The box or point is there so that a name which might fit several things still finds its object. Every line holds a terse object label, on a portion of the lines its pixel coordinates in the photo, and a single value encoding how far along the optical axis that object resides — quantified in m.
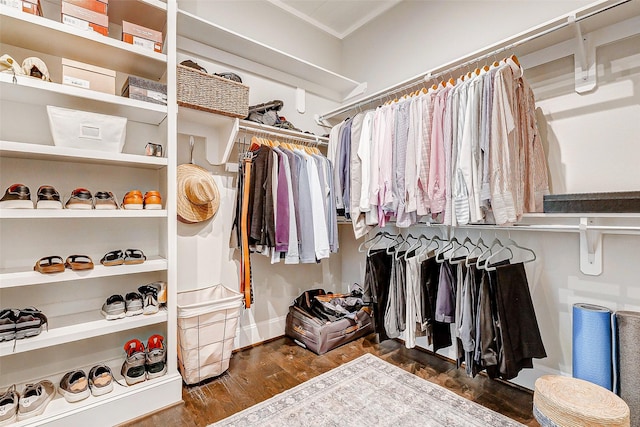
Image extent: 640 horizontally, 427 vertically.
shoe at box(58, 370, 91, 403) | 1.43
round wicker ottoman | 1.11
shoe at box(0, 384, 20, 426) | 1.28
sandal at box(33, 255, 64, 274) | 1.37
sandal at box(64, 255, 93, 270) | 1.43
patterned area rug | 1.49
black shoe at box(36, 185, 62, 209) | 1.39
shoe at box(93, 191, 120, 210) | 1.52
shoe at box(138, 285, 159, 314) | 1.65
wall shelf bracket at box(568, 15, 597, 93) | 1.56
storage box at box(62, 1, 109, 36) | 1.43
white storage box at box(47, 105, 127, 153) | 1.40
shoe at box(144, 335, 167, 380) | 1.62
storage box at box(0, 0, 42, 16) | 1.31
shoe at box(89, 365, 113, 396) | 1.49
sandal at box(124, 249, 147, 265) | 1.60
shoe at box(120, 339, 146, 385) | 1.57
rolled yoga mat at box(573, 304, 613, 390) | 1.40
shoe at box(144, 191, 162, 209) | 1.66
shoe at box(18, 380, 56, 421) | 1.32
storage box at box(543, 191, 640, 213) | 1.08
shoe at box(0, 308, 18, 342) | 1.29
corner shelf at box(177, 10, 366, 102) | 1.99
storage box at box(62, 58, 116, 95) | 1.47
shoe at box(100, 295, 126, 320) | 1.56
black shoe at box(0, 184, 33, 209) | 1.32
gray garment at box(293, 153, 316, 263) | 2.09
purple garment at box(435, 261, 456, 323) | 1.79
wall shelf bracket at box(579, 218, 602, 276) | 1.57
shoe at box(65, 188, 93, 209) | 1.46
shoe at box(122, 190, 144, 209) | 1.61
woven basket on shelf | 1.78
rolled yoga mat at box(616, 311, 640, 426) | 1.31
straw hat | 1.97
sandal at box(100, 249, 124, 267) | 1.55
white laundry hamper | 1.76
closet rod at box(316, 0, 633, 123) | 1.38
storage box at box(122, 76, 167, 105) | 1.61
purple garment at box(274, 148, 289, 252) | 1.99
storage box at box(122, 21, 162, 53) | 1.61
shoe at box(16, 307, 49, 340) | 1.33
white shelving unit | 1.39
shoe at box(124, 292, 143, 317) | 1.61
